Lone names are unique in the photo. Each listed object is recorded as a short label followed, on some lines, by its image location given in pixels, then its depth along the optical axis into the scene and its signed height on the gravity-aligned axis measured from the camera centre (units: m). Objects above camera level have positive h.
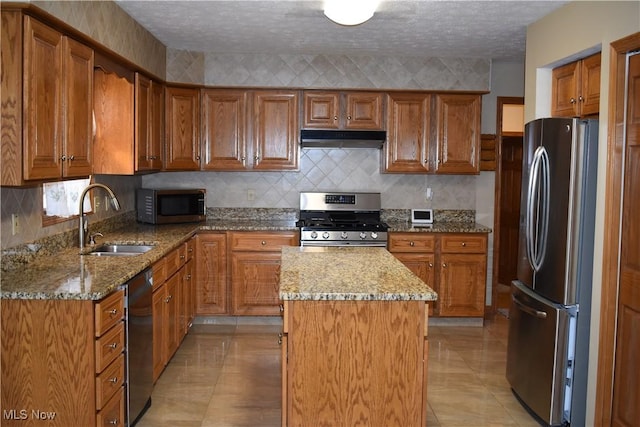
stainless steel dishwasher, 3.23 -0.90
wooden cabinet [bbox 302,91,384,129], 5.71 +0.69
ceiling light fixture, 3.38 +0.97
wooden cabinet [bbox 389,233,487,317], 5.59 -0.71
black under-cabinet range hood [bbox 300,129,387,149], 5.59 +0.43
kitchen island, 2.83 -0.80
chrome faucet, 3.81 -0.27
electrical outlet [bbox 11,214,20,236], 3.28 -0.24
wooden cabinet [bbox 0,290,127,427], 2.73 -0.81
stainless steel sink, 4.09 -0.47
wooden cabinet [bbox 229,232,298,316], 5.53 -0.78
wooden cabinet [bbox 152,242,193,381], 3.93 -0.86
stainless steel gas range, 5.78 -0.24
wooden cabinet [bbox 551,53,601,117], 3.48 +0.60
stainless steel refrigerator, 3.35 -0.42
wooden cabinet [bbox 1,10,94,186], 2.78 +0.38
